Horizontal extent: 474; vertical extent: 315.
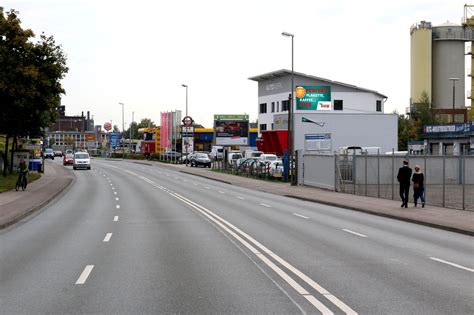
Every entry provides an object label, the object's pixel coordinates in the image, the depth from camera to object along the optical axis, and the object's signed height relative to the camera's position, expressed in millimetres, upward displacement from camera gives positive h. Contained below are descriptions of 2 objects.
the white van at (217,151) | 92700 -1153
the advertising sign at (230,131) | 82688 +1733
